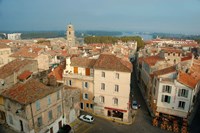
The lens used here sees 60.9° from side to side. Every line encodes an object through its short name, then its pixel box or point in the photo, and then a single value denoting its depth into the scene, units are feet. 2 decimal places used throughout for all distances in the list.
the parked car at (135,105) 151.12
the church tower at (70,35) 398.01
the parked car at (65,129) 110.94
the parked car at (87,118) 126.72
